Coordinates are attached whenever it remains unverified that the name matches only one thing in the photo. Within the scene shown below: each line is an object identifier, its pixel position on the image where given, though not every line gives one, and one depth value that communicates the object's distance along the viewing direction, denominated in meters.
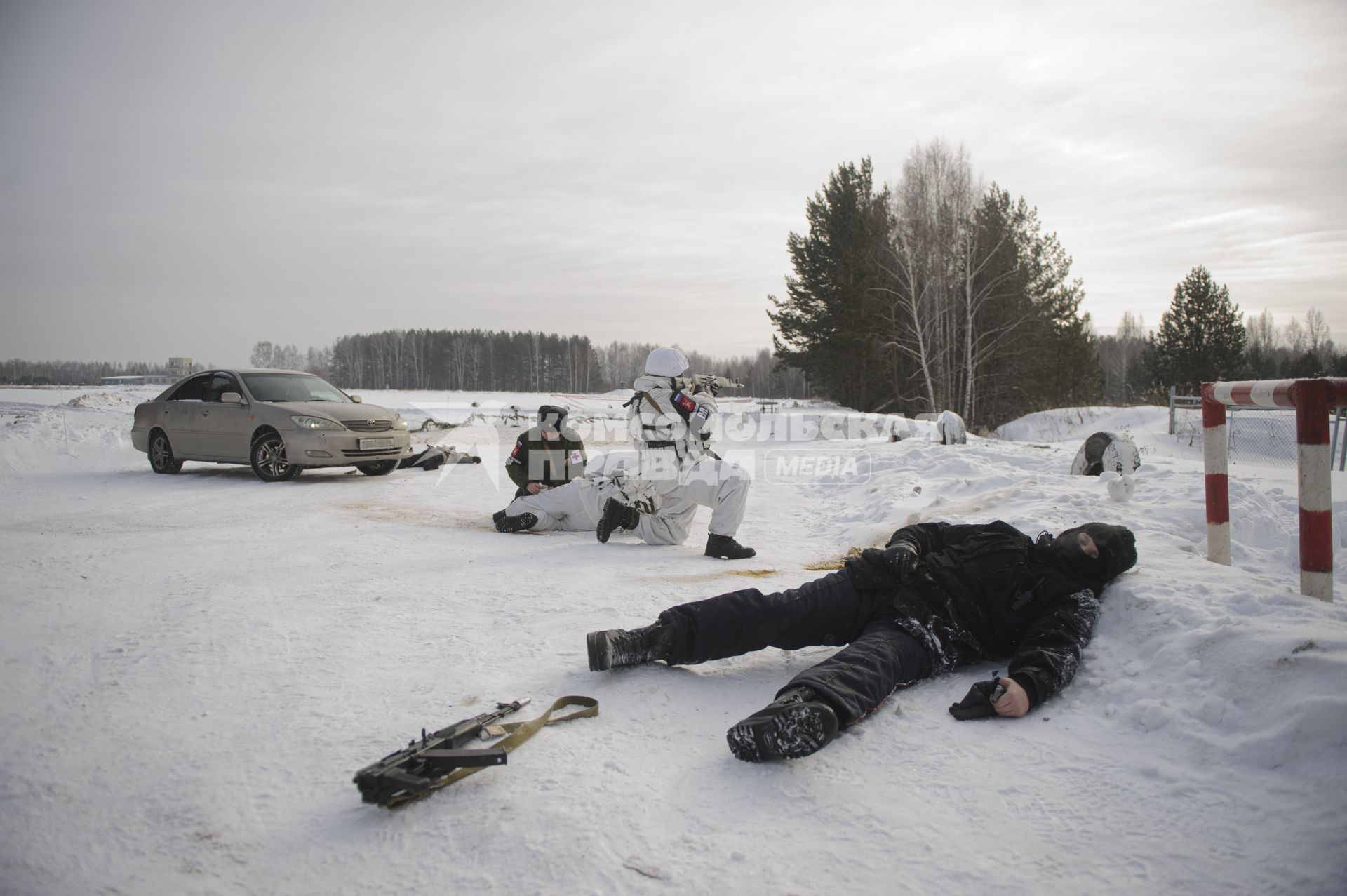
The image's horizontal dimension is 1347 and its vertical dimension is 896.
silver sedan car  9.56
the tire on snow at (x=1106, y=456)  7.79
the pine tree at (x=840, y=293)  29.16
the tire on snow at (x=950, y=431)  15.48
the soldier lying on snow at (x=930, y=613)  2.88
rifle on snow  2.00
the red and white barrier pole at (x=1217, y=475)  3.97
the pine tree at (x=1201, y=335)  33.50
